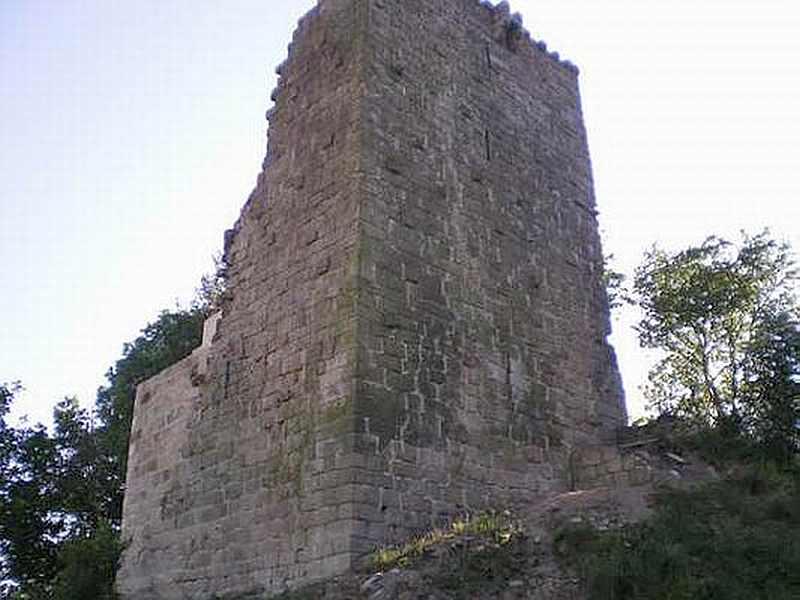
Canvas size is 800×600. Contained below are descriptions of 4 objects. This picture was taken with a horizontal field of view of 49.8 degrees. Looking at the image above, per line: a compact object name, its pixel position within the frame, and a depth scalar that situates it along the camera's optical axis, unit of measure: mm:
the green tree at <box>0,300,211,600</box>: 17562
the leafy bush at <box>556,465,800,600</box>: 6359
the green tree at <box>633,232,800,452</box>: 15383
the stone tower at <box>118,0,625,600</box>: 8984
